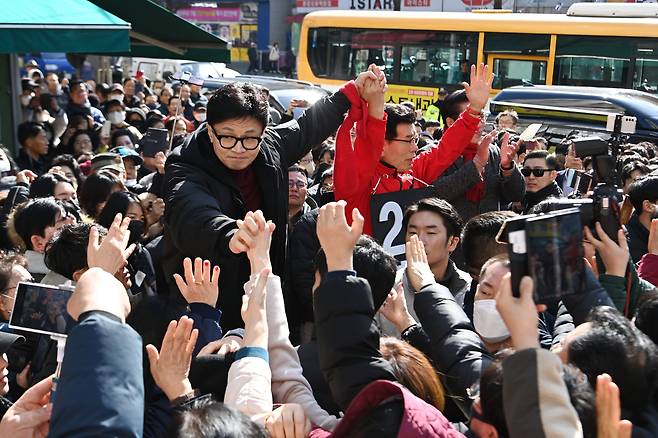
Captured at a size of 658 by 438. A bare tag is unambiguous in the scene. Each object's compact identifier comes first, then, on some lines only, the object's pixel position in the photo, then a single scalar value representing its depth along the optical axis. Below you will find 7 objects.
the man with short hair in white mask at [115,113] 10.91
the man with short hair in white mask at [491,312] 2.78
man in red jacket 3.90
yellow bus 14.13
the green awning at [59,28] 6.52
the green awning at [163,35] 9.75
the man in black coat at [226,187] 3.15
